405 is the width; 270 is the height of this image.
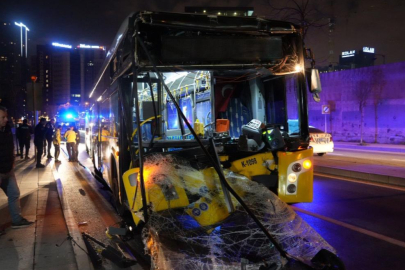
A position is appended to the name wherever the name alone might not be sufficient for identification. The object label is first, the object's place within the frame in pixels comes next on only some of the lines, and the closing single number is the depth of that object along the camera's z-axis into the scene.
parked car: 17.64
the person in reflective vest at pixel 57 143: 17.61
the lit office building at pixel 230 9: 33.69
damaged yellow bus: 4.11
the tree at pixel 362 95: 25.66
